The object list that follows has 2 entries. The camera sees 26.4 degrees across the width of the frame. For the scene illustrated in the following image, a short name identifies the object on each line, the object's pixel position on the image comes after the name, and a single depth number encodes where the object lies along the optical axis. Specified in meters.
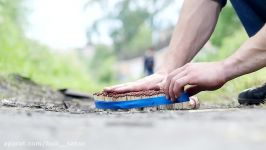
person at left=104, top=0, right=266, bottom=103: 2.03
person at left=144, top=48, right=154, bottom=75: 14.47
